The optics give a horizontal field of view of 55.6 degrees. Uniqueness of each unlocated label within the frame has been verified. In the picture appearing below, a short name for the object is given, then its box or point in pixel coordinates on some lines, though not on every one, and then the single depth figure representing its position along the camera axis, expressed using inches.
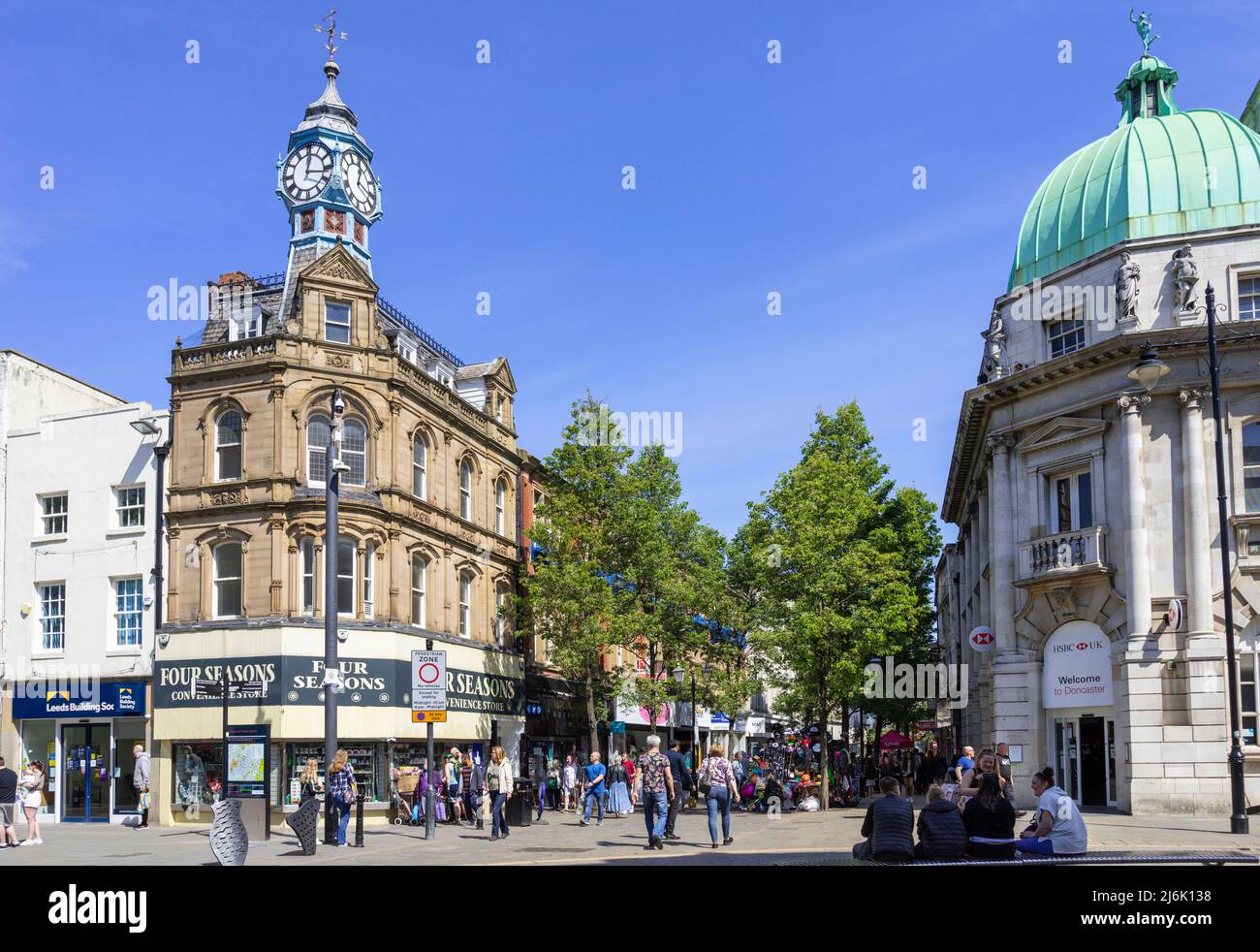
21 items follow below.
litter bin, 1094.7
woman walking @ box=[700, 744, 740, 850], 855.1
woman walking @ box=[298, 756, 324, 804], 831.3
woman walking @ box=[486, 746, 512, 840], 952.9
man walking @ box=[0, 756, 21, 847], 879.7
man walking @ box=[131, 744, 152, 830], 1186.6
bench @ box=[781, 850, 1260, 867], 405.7
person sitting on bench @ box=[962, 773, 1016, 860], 529.3
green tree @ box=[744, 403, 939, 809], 1489.9
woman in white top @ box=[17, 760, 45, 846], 899.2
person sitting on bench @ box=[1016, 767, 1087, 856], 521.3
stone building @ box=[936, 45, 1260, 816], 1115.9
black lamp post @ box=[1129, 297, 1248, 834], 902.4
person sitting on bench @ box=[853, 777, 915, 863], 511.8
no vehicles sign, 910.4
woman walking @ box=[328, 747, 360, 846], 854.5
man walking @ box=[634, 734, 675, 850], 829.2
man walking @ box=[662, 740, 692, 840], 900.6
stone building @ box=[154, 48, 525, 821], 1192.8
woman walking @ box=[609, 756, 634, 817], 1269.7
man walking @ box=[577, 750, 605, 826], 1131.9
